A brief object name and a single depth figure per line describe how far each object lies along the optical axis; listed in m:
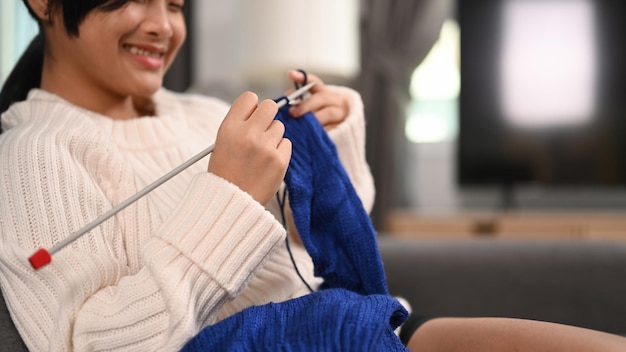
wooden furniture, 2.51
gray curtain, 2.85
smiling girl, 0.79
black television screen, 2.84
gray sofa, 1.28
